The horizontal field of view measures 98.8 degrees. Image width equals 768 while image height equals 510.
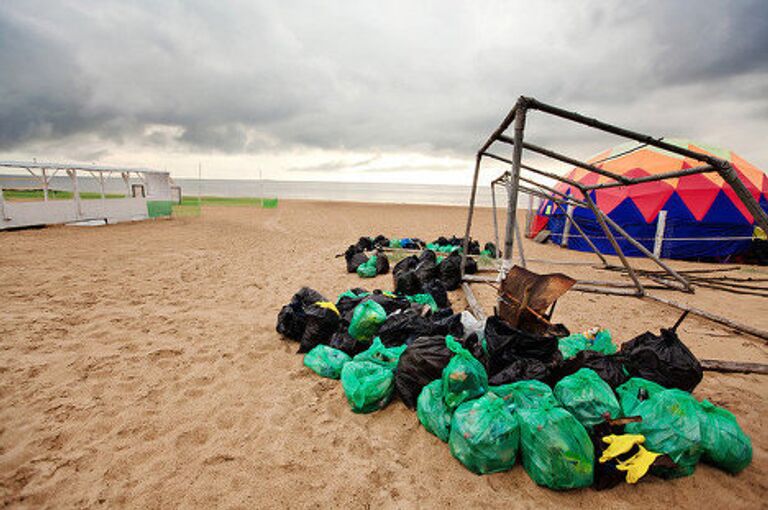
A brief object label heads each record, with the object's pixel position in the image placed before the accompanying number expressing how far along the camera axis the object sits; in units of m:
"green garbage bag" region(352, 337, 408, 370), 3.15
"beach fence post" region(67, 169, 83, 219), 15.34
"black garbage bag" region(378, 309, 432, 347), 3.61
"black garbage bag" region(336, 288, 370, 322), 4.12
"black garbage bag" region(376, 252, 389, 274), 7.69
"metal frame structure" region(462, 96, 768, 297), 2.81
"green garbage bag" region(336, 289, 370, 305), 4.83
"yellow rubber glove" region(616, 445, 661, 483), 1.99
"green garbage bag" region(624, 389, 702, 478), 2.07
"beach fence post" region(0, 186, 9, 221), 13.06
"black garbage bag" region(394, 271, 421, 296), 6.20
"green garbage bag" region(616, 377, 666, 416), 2.38
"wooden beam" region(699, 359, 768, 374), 3.34
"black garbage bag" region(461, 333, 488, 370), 2.94
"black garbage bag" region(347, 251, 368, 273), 7.75
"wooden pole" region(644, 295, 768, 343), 4.38
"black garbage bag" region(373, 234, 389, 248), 10.96
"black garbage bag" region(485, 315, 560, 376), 2.79
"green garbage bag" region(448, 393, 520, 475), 2.12
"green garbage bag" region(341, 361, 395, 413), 2.80
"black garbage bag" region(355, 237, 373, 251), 10.52
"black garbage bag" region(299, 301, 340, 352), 3.87
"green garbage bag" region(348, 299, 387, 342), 3.69
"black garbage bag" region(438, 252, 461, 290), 6.52
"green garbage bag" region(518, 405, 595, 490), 2.00
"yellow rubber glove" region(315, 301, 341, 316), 4.04
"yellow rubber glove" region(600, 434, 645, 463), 2.03
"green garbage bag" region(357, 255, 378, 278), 7.36
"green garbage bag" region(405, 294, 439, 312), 4.84
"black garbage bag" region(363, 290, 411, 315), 4.29
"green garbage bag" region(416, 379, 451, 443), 2.46
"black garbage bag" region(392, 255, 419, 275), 7.04
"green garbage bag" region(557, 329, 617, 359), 3.28
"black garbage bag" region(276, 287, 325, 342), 4.11
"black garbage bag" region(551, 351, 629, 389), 2.66
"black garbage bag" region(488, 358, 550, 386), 2.64
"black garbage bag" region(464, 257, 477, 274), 7.43
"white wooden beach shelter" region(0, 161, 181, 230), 13.68
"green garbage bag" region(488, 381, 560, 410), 2.31
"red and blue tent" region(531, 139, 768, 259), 10.65
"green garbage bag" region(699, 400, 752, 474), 2.11
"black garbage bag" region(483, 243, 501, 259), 10.06
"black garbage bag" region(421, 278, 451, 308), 5.22
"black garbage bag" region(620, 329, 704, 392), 2.61
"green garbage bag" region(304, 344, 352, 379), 3.38
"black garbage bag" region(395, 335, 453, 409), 2.74
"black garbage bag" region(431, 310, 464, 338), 3.55
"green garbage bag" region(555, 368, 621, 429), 2.26
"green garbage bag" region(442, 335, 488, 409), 2.41
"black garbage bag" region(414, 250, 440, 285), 6.40
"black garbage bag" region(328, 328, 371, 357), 3.69
